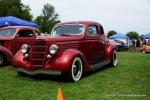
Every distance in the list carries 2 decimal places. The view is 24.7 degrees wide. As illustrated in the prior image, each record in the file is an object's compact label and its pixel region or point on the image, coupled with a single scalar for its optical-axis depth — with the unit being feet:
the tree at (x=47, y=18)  330.54
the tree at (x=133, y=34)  338.50
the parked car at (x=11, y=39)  39.31
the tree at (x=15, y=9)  224.74
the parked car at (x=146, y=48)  95.83
